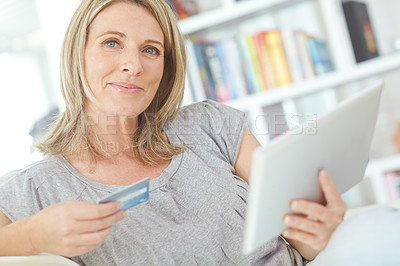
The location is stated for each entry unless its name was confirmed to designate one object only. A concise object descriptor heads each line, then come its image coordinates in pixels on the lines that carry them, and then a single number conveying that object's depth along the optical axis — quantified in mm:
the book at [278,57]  2418
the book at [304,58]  2416
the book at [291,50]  2412
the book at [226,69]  2484
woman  1236
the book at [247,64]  2459
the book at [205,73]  2498
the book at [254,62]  2449
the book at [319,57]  2410
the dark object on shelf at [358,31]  2348
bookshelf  2344
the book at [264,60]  2432
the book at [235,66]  2471
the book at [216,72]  2500
